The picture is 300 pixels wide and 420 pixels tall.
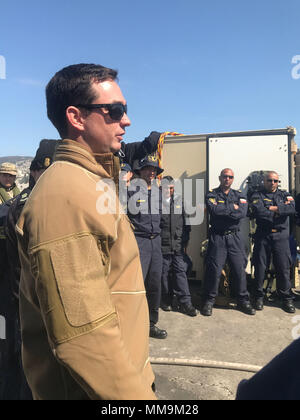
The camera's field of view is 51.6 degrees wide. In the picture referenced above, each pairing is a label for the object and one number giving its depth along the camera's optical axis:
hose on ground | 3.14
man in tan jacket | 0.83
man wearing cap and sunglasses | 4.38
